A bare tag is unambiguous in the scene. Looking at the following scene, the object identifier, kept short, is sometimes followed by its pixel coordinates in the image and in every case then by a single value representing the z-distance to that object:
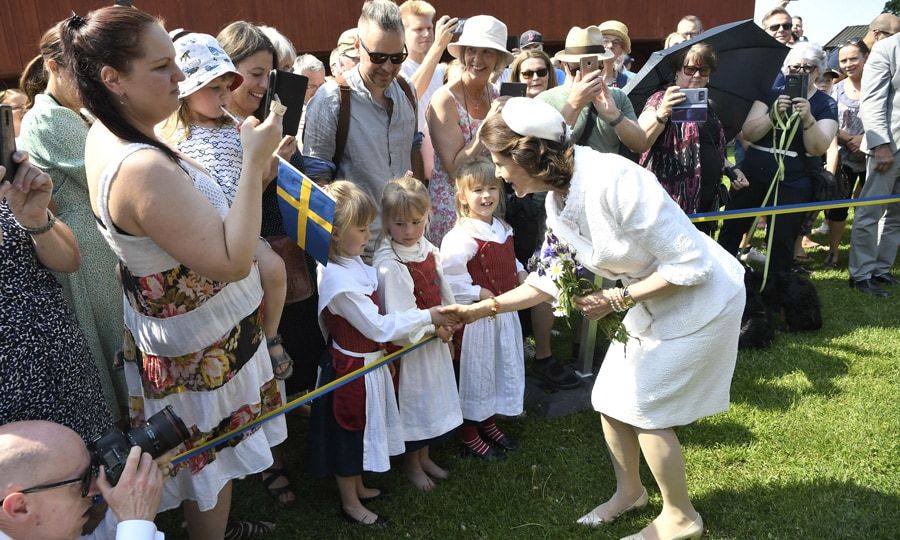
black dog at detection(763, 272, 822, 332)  5.39
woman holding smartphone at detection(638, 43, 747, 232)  4.77
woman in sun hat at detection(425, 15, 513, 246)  4.35
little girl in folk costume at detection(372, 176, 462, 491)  3.39
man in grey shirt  3.69
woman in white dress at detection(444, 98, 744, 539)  2.68
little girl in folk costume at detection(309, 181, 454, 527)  3.18
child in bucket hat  2.56
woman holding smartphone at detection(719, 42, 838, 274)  5.46
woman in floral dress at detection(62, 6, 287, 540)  2.01
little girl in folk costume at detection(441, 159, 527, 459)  3.87
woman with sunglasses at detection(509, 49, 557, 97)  5.14
